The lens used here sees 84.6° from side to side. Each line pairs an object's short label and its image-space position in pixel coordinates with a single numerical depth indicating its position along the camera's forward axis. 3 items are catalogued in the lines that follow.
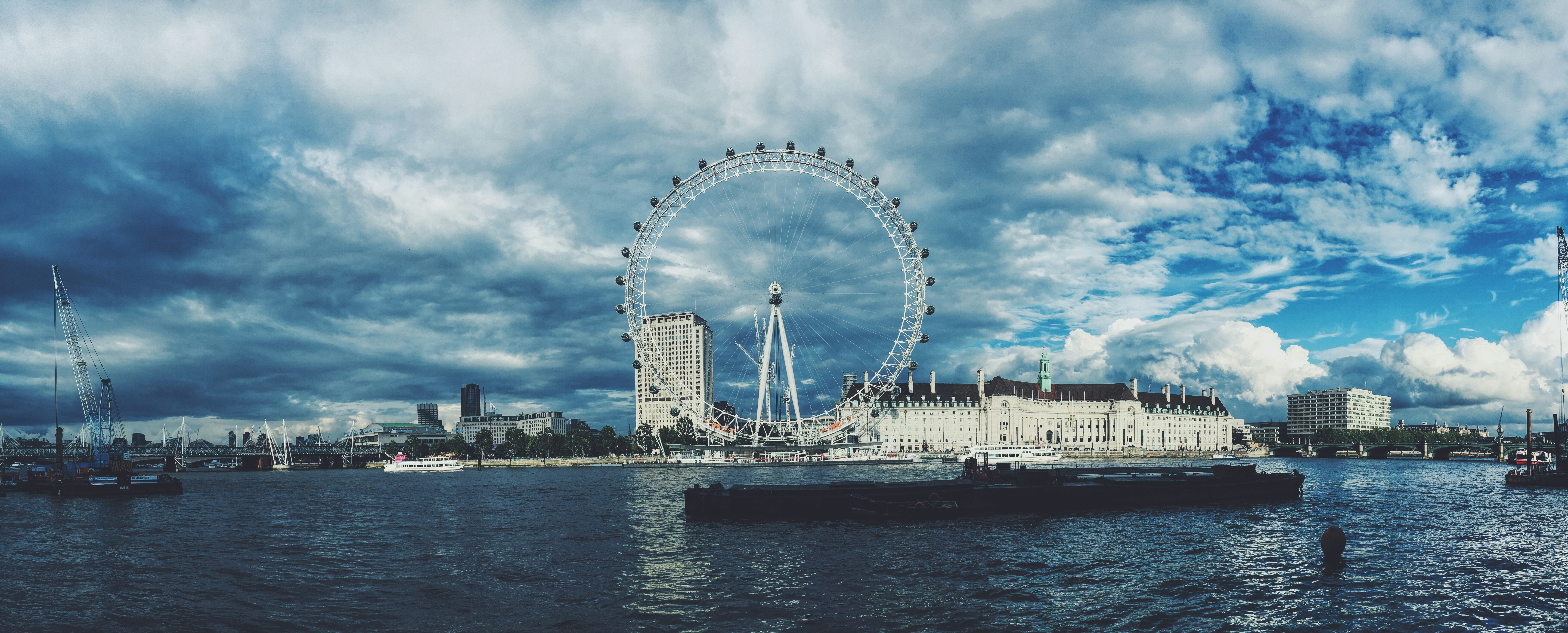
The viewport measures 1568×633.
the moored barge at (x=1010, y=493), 70.56
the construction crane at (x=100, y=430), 156.75
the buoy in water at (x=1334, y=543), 45.25
